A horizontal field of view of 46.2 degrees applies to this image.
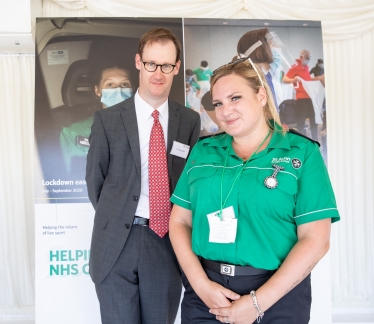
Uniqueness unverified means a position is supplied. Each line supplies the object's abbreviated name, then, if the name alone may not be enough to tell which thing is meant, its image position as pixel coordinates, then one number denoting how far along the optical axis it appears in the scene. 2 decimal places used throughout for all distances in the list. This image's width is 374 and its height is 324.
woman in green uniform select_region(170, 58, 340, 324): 1.52
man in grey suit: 2.15
